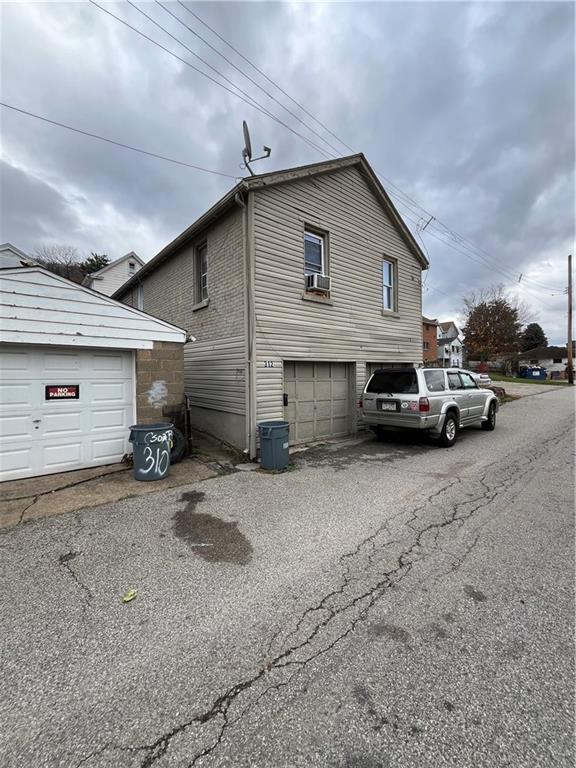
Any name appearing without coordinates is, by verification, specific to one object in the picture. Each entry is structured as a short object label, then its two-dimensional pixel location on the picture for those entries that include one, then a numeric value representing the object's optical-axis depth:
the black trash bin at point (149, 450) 6.01
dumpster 43.07
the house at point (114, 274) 25.81
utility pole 31.22
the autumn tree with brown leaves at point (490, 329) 33.94
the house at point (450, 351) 57.11
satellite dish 7.44
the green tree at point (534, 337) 71.00
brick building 46.44
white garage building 5.93
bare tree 34.16
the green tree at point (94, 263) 36.45
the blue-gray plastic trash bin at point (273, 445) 6.70
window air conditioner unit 8.85
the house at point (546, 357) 63.41
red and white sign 6.26
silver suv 7.97
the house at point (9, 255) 13.07
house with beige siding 7.83
